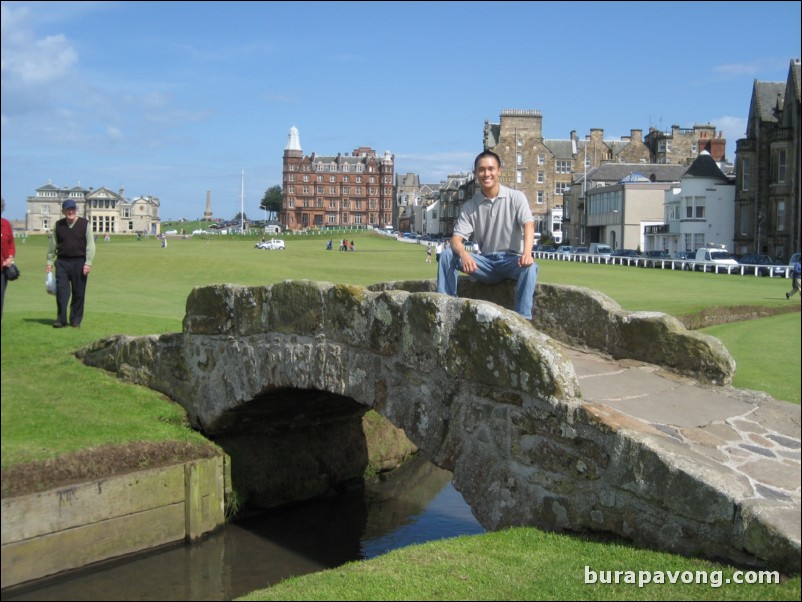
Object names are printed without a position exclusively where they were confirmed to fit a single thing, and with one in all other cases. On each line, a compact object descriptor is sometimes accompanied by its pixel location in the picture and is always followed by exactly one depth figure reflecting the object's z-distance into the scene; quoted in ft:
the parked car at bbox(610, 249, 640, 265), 209.67
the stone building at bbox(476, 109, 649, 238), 391.86
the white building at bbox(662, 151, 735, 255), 241.96
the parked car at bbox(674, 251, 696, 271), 212.25
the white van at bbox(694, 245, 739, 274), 168.45
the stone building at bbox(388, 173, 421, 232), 639.52
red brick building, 634.43
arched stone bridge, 21.35
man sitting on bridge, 32.01
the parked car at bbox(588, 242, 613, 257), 271.28
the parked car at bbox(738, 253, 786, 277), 151.28
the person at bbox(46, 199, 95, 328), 42.34
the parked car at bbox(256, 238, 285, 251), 290.78
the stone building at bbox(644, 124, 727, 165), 377.50
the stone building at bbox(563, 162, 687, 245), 293.64
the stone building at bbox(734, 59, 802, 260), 203.92
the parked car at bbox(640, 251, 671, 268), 193.75
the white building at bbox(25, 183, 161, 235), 349.00
